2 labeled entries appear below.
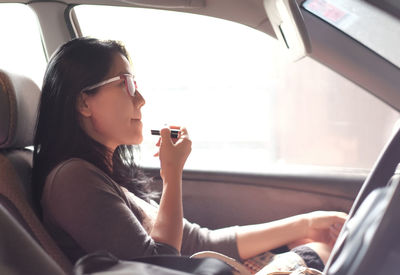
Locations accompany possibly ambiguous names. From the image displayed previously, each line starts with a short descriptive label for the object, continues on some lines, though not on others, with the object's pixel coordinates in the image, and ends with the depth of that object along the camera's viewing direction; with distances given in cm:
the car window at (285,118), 285
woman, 124
